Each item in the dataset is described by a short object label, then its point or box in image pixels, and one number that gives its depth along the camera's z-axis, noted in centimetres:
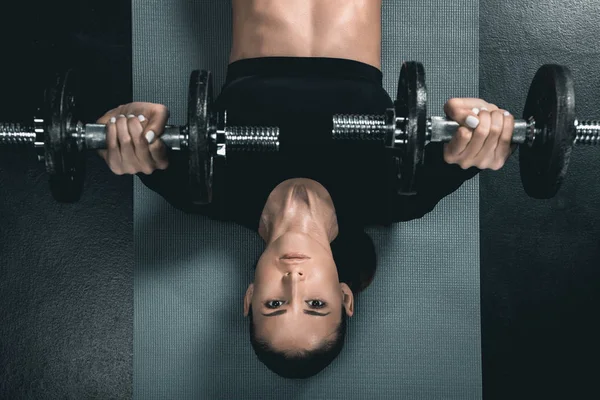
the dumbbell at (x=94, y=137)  97
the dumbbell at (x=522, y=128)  98
